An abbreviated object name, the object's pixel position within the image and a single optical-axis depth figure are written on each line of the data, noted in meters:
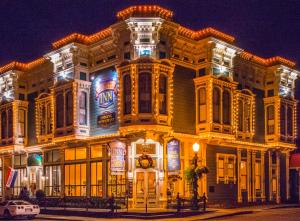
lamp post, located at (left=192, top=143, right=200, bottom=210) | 32.75
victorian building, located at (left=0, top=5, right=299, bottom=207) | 35.56
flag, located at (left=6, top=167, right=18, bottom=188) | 41.40
